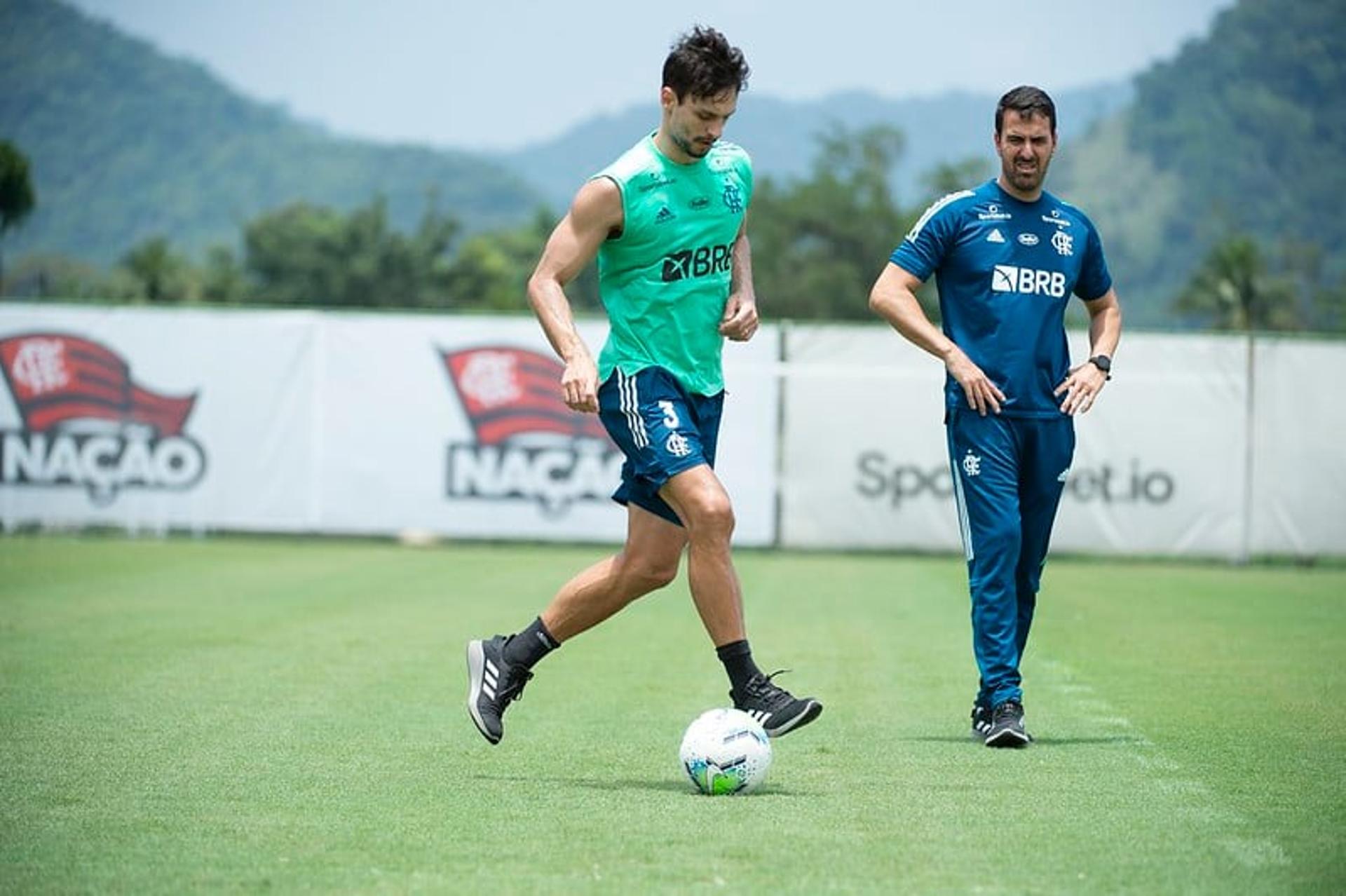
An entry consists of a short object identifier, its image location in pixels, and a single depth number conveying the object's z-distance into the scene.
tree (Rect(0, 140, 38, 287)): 40.53
